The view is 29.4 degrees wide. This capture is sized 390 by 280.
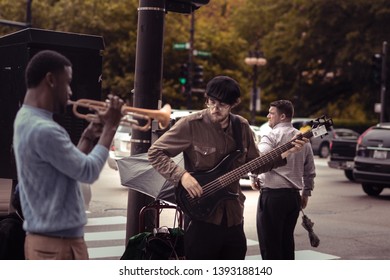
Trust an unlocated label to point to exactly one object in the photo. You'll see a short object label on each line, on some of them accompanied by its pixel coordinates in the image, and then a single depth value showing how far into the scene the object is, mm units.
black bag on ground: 5461
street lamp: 35719
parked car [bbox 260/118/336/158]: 31578
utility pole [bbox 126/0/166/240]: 6219
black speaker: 5523
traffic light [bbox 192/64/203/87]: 32741
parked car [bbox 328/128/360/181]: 18969
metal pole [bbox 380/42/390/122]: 28281
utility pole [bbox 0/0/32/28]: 21556
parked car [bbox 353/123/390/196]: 15289
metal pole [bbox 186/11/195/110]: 32938
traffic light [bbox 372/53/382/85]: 28375
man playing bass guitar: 4750
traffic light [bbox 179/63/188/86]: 33028
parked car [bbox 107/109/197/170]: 15844
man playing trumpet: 3453
